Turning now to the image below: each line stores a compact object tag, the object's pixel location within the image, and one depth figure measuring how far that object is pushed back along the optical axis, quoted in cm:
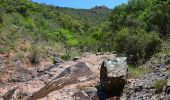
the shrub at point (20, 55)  1092
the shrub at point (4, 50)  1134
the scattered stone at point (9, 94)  693
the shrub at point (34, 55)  1097
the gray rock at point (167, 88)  517
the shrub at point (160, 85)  544
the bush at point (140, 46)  778
